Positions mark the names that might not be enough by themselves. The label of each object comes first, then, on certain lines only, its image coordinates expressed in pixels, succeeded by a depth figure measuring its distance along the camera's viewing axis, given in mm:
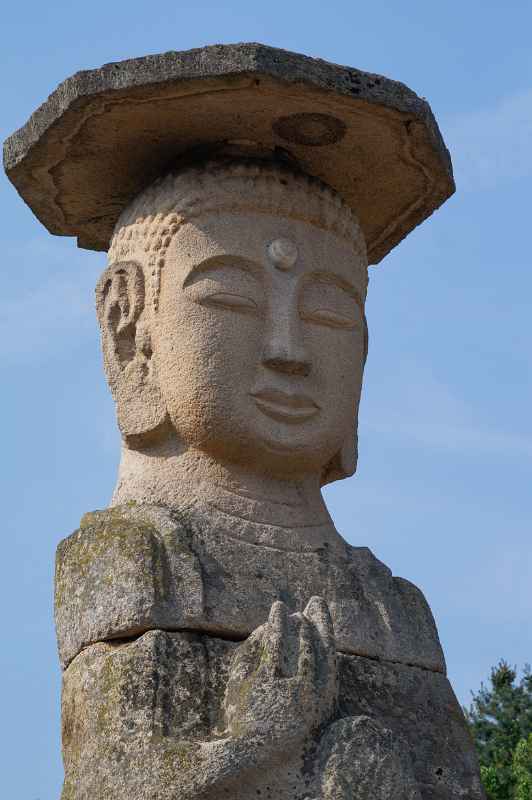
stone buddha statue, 7117
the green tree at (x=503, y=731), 16984
